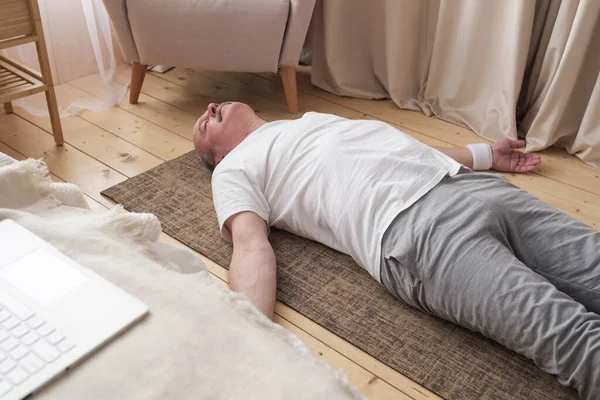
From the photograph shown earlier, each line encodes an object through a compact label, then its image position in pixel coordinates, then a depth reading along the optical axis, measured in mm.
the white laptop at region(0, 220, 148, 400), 652
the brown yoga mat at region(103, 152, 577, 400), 1376
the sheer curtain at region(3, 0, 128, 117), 2568
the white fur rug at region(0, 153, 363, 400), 628
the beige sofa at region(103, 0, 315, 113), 2336
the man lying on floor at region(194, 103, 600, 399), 1310
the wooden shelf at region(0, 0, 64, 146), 2010
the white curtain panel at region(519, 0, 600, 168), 2119
